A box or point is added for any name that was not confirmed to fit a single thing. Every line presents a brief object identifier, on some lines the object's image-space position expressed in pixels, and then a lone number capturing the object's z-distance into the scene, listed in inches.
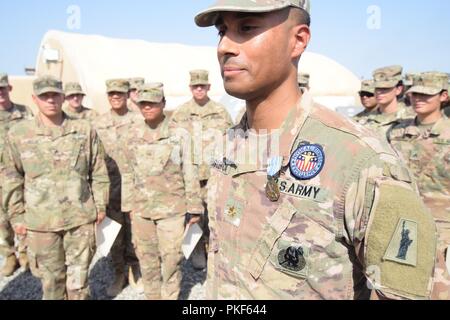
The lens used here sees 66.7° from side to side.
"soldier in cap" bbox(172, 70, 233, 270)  193.5
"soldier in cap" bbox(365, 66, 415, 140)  197.0
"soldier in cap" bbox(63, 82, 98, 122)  234.1
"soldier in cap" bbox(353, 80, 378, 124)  235.0
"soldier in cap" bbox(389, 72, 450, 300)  132.8
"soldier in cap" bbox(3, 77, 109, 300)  121.0
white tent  466.6
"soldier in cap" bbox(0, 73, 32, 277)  179.9
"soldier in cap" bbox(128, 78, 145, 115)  249.2
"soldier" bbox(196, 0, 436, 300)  36.4
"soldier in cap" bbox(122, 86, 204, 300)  139.2
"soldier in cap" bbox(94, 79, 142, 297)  169.0
